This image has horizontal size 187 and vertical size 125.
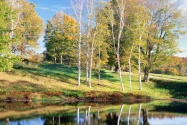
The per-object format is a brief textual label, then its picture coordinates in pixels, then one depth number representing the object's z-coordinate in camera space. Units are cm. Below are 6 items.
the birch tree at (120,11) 4344
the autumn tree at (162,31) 5022
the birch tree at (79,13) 4309
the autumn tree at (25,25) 4528
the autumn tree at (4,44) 3028
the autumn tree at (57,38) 6112
